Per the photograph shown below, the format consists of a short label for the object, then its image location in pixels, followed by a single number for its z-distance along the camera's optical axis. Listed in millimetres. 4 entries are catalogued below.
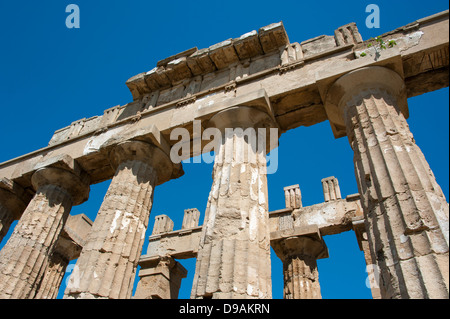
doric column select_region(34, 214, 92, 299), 13111
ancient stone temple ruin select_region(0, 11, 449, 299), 5133
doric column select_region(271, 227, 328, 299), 12406
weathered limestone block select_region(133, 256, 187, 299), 14297
